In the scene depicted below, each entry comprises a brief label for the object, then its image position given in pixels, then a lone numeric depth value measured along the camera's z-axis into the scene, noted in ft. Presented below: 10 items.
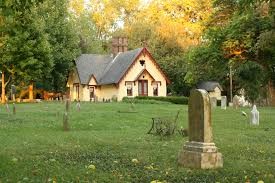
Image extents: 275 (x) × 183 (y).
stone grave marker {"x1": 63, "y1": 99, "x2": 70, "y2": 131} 69.01
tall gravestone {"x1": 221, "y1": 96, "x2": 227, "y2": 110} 152.76
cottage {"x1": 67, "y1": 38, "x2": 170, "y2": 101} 228.84
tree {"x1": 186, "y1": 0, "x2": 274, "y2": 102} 146.81
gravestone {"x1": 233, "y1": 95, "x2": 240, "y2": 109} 162.67
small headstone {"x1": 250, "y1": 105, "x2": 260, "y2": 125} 82.70
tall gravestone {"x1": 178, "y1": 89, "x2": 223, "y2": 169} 36.17
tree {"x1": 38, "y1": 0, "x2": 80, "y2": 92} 219.59
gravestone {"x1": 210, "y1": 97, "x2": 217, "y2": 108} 160.41
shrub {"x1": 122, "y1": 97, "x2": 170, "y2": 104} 172.21
